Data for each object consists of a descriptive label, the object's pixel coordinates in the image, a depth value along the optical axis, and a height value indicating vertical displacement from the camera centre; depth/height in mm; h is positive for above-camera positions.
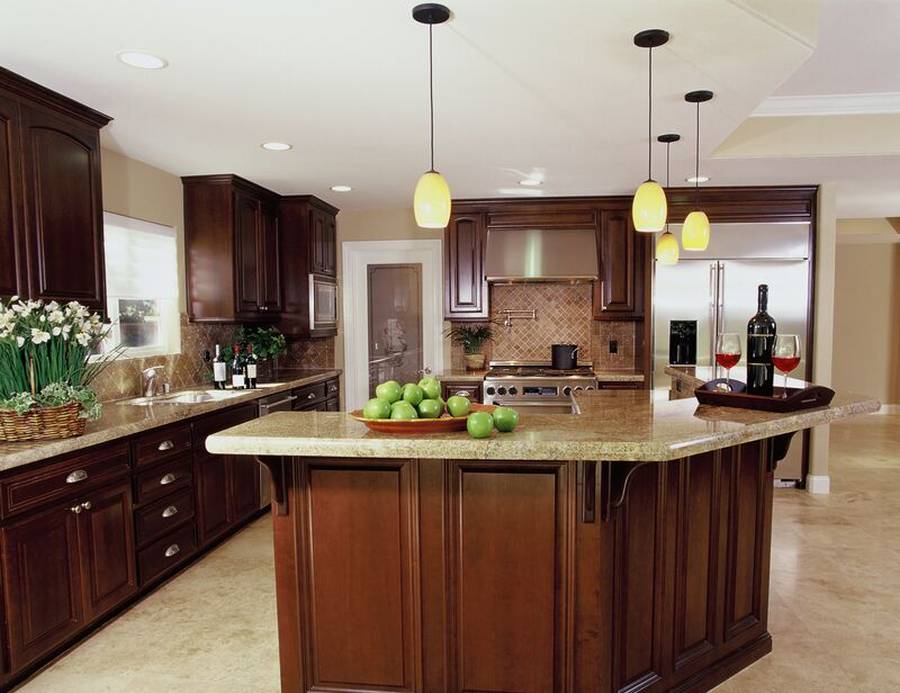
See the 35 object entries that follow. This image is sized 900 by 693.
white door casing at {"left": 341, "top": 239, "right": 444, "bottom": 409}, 5770 +127
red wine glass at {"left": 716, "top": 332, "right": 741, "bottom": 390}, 2588 -166
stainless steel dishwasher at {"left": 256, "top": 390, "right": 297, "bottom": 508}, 4211 -646
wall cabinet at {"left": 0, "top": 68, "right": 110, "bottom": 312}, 2652 +540
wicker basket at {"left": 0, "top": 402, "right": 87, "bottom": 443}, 2455 -430
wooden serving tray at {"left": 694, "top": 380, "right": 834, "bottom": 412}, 2242 -331
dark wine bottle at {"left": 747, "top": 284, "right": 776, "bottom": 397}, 2396 -171
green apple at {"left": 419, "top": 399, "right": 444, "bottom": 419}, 1938 -301
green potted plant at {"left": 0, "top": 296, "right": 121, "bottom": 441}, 2432 -222
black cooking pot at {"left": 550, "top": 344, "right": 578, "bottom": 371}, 5438 -390
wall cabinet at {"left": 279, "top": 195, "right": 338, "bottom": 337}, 5207 +422
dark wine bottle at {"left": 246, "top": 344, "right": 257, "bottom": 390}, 4414 -431
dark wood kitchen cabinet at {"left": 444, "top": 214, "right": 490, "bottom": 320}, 5359 +367
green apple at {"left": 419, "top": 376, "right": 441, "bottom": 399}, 2008 -243
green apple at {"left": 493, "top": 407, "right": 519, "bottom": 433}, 1893 -327
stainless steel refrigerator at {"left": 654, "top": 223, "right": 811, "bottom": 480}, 4816 +217
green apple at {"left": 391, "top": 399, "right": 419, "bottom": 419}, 1884 -296
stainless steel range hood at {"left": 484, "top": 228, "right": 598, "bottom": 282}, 5227 +465
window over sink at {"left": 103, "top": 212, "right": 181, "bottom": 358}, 3822 +186
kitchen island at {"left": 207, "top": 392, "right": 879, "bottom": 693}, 1962 -802
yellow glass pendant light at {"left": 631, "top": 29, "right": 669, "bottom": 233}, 2473 +409
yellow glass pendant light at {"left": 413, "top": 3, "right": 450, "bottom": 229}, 2135 +383
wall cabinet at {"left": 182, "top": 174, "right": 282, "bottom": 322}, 4426 +471
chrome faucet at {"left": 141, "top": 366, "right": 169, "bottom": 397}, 3836 -427
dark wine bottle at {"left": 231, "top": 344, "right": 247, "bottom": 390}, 4352 -413
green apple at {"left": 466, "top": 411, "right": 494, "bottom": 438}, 1808 -326
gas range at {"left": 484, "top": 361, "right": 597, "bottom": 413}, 5051 -619
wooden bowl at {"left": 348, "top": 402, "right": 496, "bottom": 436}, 1866 -337
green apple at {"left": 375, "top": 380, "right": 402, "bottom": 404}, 1973 -250
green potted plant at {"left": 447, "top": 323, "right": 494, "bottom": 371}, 5645 -237
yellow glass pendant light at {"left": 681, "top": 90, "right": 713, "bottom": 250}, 3074 +386
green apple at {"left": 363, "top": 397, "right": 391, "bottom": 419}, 1906 -295
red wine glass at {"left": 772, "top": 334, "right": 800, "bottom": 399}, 2355 -164
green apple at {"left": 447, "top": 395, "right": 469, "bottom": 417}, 1946 -292
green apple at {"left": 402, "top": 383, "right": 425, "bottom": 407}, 1973 -259
